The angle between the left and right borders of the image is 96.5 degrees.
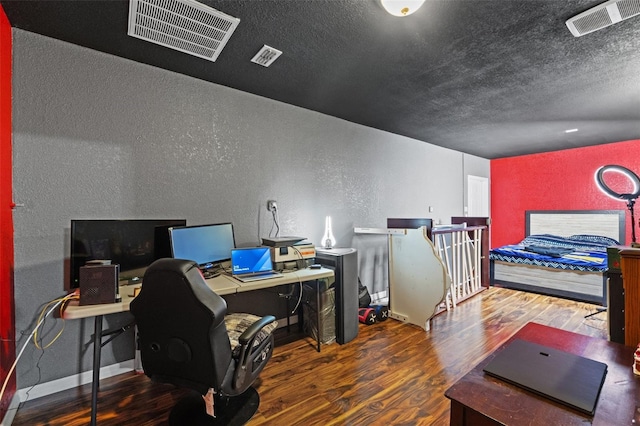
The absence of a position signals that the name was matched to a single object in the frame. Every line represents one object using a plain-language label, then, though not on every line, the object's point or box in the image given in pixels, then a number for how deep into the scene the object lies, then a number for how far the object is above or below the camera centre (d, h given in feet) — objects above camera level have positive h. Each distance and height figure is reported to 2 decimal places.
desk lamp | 11.03 -0.94
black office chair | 4.47 -2.00
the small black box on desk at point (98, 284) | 5.46 -1.29
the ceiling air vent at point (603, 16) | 5.48 +3.92
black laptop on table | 2.64 -1.72
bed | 12.84 -2.27
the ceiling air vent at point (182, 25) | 5.64 +4.14
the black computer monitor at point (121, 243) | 6.32 -0.62
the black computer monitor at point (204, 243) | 7.18 -0.74
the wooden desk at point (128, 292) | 5.23 -1.71
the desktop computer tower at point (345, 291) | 9.16 -2.54
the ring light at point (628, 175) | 10.50 +0.97
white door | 19.66 +1.09
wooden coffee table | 2.41 -1.77
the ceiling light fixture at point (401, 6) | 5.23 +3.87
